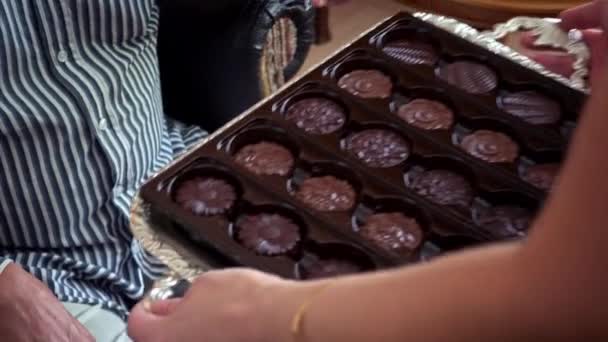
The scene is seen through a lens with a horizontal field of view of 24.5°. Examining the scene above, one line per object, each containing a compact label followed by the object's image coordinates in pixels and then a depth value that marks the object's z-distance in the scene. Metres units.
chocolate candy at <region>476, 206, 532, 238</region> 0.76
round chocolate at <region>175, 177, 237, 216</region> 0.76
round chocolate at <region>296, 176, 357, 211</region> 0.77
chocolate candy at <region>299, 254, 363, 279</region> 0.74
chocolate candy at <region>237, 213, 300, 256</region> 0.75
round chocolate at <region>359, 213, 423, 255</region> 0.75
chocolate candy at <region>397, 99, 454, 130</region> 0.82
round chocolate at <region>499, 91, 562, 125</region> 0.82
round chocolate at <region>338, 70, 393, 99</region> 0.84
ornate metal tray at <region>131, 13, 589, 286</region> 0.75
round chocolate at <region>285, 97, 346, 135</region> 0.81
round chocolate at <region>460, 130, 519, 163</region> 0.80
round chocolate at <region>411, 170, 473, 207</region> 0.78
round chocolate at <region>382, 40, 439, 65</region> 0.86
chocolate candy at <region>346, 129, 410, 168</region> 0.80
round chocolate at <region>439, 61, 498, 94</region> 0.84
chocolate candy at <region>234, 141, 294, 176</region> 0.79
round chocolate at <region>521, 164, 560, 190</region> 0.79
